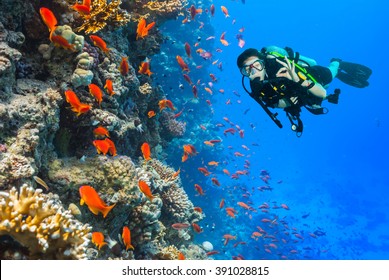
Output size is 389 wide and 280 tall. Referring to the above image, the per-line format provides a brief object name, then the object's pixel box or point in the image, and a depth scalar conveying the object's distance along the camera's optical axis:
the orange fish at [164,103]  8.05
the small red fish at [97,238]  3.98
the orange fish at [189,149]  8.50
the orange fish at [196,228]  7.59
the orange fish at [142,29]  6.08
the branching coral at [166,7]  8.12
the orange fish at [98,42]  5.04
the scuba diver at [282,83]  3.85
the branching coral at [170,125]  9.70
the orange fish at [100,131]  4.86
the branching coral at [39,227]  2.42
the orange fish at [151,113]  7.85
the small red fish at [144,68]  6.82
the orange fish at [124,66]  5.91
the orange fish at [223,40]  12.48
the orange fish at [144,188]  4.76
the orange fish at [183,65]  8.32
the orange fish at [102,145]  4.54
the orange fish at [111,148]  4.74
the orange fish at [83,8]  4.67
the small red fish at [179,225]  6.48
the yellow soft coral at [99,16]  5.33
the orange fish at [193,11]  10.08
